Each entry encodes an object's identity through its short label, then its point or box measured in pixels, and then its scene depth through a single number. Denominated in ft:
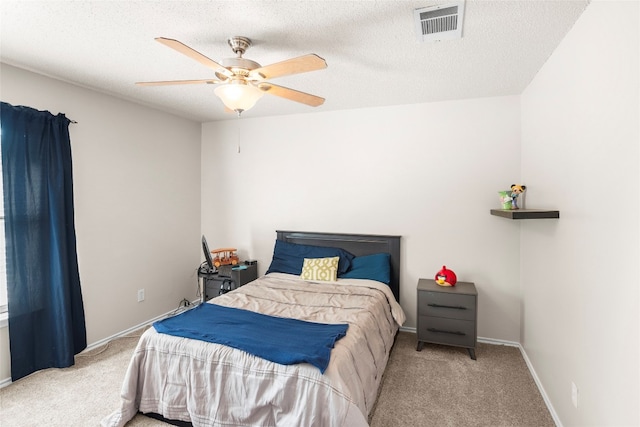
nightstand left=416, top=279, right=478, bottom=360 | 9.36
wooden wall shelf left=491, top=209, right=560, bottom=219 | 6.65
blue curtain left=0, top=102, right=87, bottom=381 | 7.95
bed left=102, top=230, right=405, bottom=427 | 5.52
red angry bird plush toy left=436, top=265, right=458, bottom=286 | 10.12
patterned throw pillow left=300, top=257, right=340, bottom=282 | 11.01
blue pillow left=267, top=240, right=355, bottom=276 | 11.61
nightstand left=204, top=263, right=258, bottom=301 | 11.99
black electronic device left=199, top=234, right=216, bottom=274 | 11.68
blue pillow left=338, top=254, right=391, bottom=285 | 10.86
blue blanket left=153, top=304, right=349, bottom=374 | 5.86
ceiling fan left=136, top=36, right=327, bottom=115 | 5.65
